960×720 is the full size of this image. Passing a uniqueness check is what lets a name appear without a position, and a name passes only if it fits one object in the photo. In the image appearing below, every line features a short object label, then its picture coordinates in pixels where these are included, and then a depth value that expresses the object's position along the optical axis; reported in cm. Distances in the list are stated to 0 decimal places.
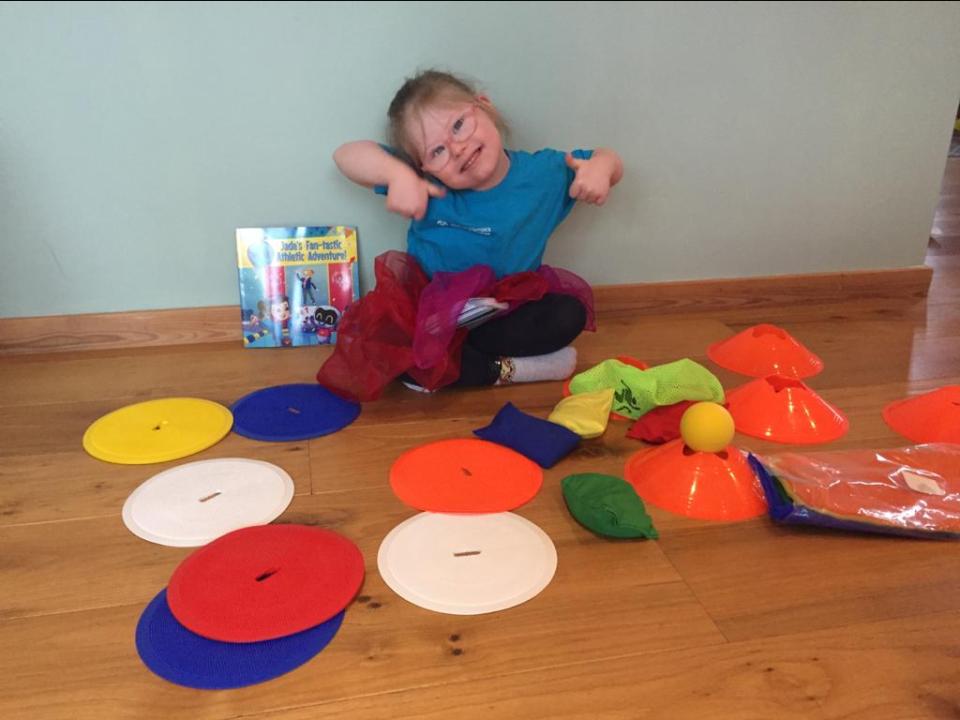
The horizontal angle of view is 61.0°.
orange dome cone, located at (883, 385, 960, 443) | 100
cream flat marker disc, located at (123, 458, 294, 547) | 82
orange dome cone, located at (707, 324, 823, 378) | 121
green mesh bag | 101
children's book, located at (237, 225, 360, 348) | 128
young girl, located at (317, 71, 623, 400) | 110
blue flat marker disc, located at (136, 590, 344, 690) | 64
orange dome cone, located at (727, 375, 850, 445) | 102
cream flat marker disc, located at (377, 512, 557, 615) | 73
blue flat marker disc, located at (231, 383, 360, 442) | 103
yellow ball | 86
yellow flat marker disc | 97
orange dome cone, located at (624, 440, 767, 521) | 86
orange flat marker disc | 87
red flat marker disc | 69
